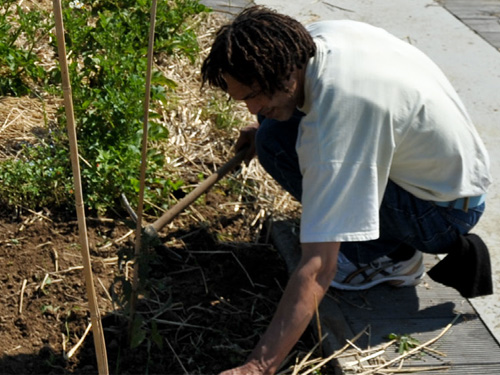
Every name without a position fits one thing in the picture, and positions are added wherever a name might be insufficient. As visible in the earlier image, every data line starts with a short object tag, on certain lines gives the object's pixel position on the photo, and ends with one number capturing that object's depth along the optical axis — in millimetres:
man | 2447
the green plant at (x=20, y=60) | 3943
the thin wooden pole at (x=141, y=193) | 2266
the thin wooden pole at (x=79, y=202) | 1896
